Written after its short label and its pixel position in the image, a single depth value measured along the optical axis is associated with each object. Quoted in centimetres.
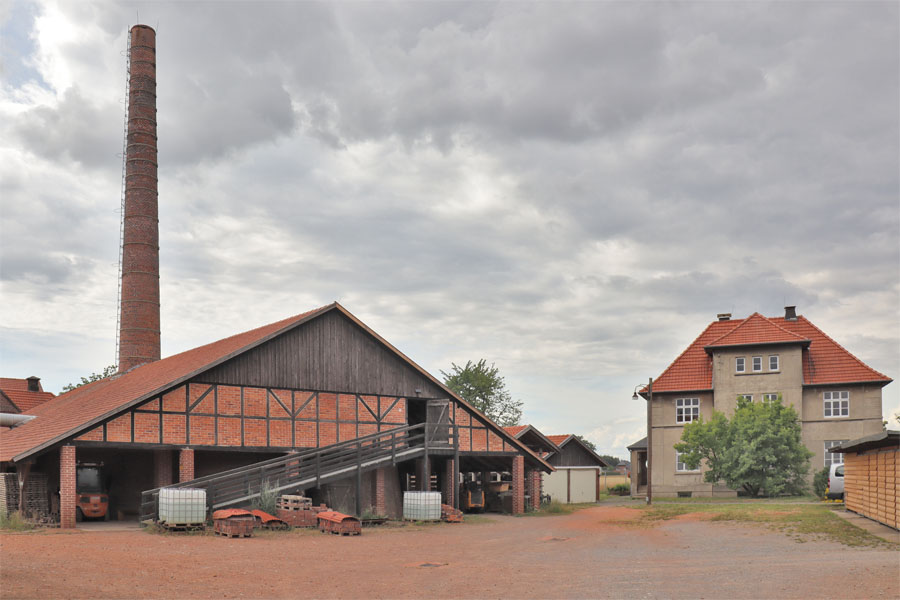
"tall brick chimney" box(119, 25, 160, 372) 4228
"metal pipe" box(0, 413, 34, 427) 3950
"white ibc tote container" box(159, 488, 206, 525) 2288
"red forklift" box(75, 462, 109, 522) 2723
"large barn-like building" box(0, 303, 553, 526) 2619
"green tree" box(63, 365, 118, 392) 7112
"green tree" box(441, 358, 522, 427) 8106
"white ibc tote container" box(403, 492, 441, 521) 2837
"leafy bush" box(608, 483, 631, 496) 6203
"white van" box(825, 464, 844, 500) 3372
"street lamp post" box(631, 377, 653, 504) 4019
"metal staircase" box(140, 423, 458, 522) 2538
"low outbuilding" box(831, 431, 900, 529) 2139
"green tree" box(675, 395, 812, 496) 3994
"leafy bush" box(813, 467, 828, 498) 3972
